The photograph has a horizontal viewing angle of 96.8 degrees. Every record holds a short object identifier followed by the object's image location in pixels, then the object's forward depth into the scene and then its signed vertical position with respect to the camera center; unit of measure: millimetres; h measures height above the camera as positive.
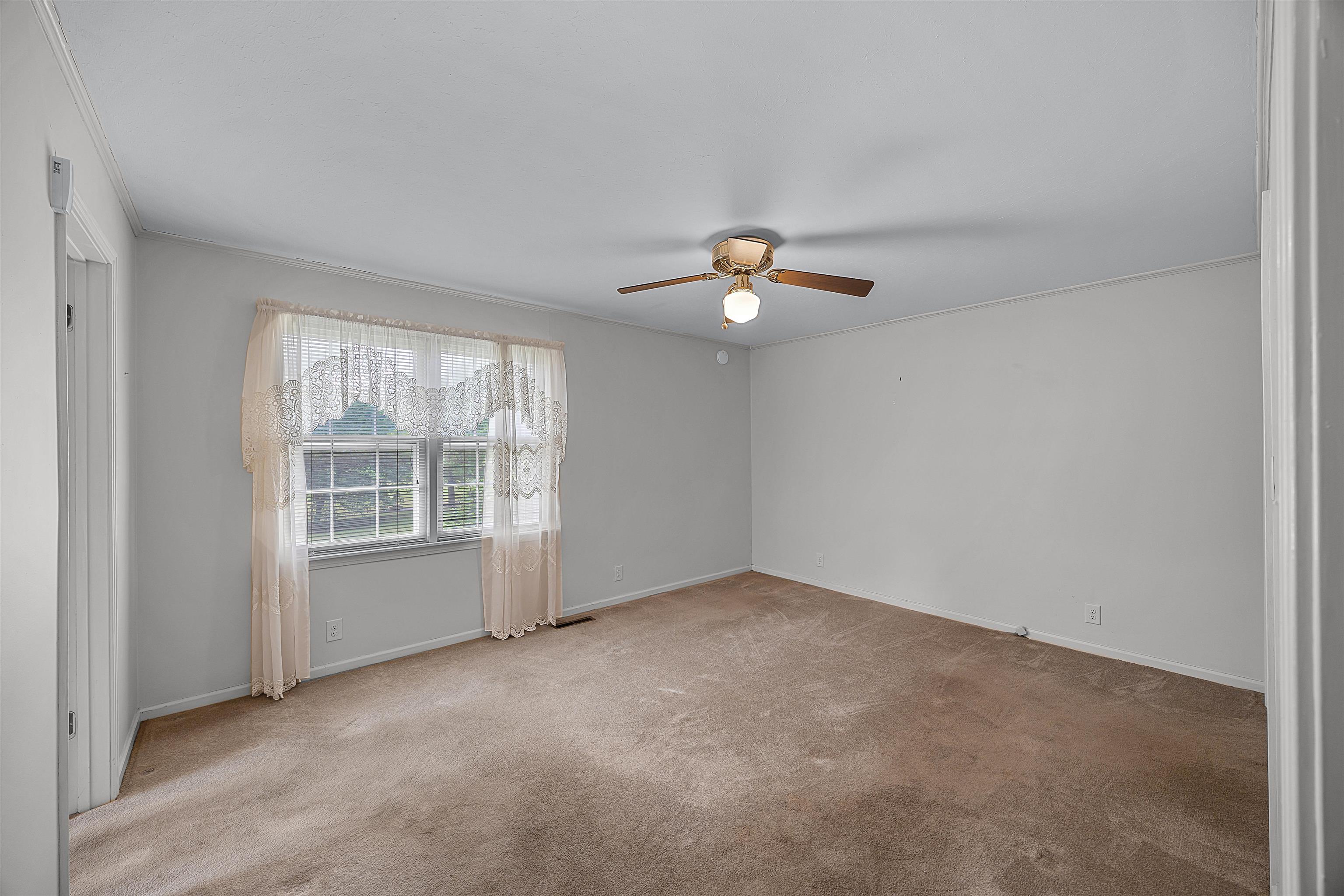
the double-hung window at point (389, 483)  3562 -206
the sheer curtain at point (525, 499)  4223 -352
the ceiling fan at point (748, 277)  2807 +840
